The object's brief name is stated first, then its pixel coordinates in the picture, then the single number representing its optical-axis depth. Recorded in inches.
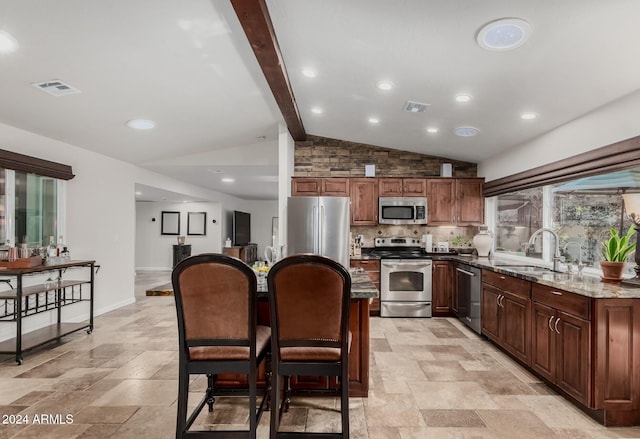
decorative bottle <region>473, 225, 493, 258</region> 205.9
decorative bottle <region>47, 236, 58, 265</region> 158.7
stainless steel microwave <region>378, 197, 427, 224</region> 223.5
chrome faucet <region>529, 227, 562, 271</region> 138.8
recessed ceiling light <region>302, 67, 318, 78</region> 133.7
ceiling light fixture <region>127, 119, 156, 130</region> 170.2
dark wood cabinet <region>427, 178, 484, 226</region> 225.6
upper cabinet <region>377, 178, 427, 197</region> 226.1
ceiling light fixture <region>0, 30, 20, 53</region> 98.3
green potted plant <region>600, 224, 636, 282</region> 109.7
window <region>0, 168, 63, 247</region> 154.3
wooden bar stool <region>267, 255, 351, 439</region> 75.0
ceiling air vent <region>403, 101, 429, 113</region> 152.2
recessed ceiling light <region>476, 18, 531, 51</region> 88.6
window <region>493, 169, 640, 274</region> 128.3
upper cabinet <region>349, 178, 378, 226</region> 225.6
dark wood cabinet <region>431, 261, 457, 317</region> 208.7
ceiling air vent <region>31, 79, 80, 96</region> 124.8
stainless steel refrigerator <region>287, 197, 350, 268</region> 200.1
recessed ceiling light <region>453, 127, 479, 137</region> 173.2
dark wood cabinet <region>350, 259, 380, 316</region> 209.5
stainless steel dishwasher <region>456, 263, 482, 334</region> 168.7
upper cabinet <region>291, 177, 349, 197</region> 225.0
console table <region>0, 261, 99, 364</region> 133.1
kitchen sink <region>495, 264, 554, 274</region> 137.1
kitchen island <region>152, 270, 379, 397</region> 104.0
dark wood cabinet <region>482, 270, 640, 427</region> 92.1
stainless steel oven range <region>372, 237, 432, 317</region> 206.7
